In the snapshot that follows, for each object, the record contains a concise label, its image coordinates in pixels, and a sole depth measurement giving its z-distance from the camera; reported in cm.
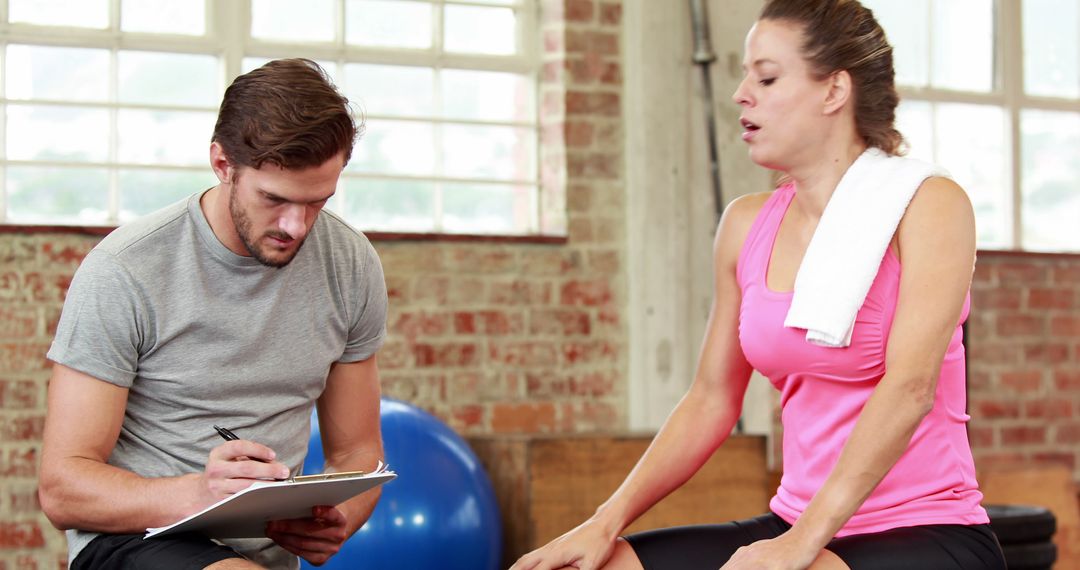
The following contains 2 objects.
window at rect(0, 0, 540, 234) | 381
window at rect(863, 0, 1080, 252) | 495
